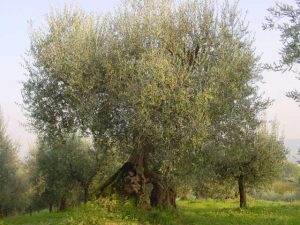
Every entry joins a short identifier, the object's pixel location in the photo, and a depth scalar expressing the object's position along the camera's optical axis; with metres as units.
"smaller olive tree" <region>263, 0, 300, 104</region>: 15.02
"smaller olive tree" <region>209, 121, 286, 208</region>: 36.78
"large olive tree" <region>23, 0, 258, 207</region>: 21.02
